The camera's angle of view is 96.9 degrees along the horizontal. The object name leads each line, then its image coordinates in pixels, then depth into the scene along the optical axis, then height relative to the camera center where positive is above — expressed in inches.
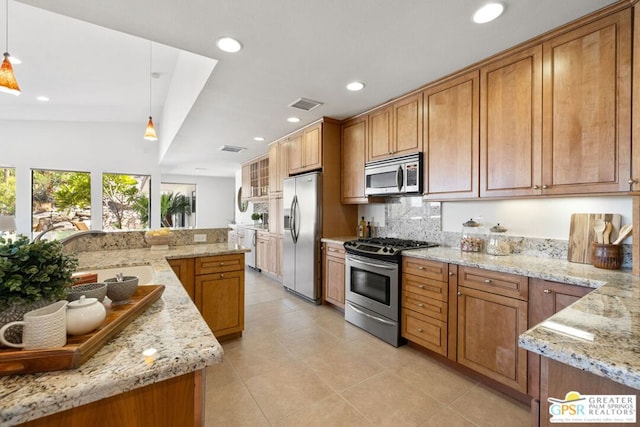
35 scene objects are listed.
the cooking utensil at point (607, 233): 74.1 -5.5
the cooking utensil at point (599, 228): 75.2 -4.1
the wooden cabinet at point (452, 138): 94.2 +26.1
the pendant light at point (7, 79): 89.8 +42.0
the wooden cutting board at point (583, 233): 75.7 -5.8
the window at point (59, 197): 223.6 +10.7
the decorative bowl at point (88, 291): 36.1 -10.8
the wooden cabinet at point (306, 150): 149.3 +34.7
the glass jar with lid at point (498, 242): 94.0 -10.1
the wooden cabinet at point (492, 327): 73.0 -31.9
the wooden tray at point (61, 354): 24.8 -13.3
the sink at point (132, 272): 79.5 -17.5
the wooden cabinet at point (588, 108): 65.5 +25.9
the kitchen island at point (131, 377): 22.5 -15.0
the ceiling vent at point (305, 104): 123.5 +48.1
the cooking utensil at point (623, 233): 70.2 -5.0
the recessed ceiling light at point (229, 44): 79.1 +47.8
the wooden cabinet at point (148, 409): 24.4 -18.5
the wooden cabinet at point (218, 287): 99.7 -28.2
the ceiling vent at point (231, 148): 209.9 +48.1
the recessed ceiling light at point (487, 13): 65.6 +47.8
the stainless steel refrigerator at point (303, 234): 146.9 -12.2
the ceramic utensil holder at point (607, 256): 70.8 -11.0
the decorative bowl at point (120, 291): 41.8 -12.0
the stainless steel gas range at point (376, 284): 104.1 -29.0
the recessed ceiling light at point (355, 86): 106.5 +48.3
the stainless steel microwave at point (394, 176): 110.3 +15.3
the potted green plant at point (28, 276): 27.3 -6.7
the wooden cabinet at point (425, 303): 90.4 -30.8
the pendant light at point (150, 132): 142.4 +39.6
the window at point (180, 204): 380.8 +9.4
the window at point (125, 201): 249.1 +9.1
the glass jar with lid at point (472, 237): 100.0 -9.2
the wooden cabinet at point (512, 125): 79.7 +26.0
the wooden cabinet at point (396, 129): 112.0 +35.2
